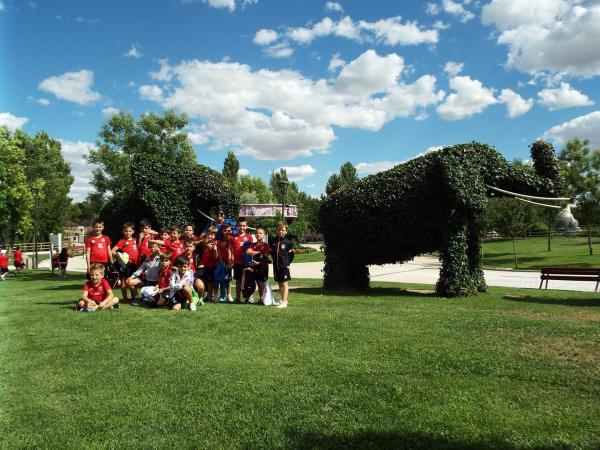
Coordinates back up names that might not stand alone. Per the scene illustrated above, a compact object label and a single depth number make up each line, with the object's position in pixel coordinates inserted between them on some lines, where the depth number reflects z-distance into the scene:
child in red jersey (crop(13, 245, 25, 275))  26.12
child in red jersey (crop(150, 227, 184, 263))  9.84
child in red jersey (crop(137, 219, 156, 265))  10.20
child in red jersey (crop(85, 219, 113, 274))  9.84
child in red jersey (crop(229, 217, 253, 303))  10.29
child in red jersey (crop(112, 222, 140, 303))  10.20
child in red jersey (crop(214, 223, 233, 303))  10.27
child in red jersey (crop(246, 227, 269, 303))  9.88
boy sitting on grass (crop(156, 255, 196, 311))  8.95
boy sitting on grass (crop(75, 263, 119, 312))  8.80
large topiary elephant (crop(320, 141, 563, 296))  11.30
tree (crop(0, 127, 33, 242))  24.86
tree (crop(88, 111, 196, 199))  33.91
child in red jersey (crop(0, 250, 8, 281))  20.83
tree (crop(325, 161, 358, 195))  68.57
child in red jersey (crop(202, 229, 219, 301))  10.38
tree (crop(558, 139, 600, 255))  25.97
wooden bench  13.99
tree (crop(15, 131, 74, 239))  37.25
